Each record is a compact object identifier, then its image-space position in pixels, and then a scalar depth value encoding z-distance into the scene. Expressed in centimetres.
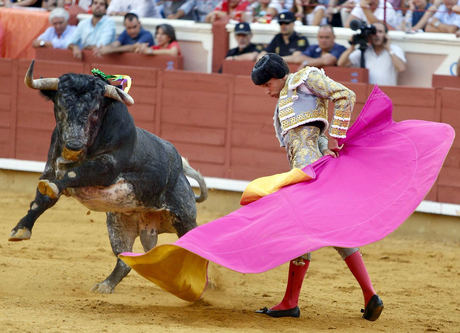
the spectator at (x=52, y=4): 2134
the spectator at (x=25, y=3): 2199
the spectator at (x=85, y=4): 2142
